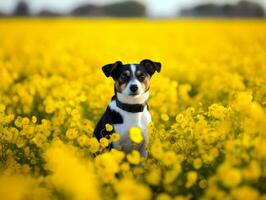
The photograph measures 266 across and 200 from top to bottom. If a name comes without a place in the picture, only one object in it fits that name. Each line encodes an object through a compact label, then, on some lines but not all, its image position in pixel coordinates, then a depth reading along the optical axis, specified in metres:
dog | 6.01
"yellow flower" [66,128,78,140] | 5.65
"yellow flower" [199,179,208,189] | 4.77
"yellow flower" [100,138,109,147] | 5.26
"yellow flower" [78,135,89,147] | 5.37
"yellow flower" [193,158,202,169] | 4.64
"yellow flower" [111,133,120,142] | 5.29
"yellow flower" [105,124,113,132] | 5.64
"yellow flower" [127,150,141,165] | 4.42
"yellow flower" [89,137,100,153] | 5.36
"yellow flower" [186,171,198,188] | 4.25
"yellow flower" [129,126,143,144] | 5.01
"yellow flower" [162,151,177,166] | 4.53
